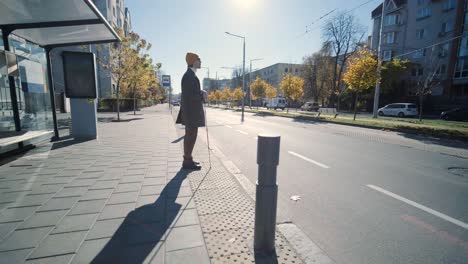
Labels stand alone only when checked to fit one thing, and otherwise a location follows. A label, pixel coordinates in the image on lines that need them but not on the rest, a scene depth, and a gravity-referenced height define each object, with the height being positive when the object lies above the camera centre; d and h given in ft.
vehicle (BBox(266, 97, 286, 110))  147.23 -0.10
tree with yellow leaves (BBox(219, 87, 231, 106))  212.43 +7.75
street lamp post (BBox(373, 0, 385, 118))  54.29 +4.95
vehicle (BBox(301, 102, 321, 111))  128.47 -1.64
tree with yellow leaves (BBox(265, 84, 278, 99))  135.23 +6.55
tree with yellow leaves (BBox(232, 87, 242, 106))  173.88 +7.22
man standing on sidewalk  14.25 -0.02
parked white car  84.69 -2.14
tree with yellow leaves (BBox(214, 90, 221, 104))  233.02 +7.48
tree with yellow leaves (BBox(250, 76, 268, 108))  138.72 +9.64
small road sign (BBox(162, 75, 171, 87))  74.90 +7.16
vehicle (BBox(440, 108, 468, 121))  71.87 -2.99
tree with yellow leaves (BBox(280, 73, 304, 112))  96.89 +7.36
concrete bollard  6.51 -2.70
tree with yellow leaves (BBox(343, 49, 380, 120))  52.49 +7.56
